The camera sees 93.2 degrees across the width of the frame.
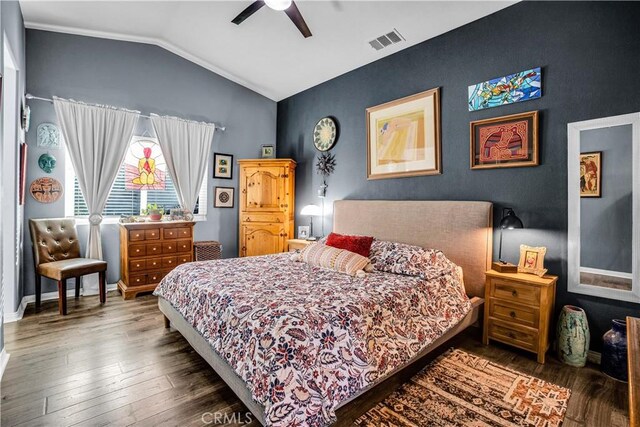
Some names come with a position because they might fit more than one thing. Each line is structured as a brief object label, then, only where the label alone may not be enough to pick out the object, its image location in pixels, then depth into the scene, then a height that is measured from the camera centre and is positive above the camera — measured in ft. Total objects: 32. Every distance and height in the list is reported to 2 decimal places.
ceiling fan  8.10 +5.64
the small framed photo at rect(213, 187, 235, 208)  16.92 +0.70
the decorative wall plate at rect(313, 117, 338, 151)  15.25 +3.93
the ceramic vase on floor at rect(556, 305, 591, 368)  7.89 -3.38
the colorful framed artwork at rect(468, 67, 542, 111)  9.11 +3.82
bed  5.07 -2.36
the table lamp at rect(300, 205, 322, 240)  15.35 -0.08
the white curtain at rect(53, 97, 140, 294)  12.57 +2.71
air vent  11.54 +6.68
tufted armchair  10.78 -1.86
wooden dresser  12.93 -1.90
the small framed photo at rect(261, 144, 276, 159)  17.33 +3.31
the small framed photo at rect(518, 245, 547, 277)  8.62 -1.47
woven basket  15.51 -2.12
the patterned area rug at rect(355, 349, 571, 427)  5.91 -4.10
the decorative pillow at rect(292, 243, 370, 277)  9.24 -1.61
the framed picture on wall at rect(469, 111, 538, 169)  9.15 +2.18
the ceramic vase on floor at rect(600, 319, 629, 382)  7.25 -3.45
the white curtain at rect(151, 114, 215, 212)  14.88 +3.01
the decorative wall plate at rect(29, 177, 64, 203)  12.13 +0.82
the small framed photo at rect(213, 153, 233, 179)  16.76 +2.47
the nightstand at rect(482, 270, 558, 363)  8.11 -2.82
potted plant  14.03 -0.12
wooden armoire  16.03 +0.19
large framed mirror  7.62 +0.07
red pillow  10.29 -1.19
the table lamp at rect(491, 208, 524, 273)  8.73 -0.47
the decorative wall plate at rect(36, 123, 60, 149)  12.15 +3.02
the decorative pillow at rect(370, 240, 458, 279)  9.02 -1.60
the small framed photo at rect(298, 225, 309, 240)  15.96 -1.19
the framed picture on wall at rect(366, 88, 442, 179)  11.39 +2.95
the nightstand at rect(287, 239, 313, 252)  14.39 -1.64
